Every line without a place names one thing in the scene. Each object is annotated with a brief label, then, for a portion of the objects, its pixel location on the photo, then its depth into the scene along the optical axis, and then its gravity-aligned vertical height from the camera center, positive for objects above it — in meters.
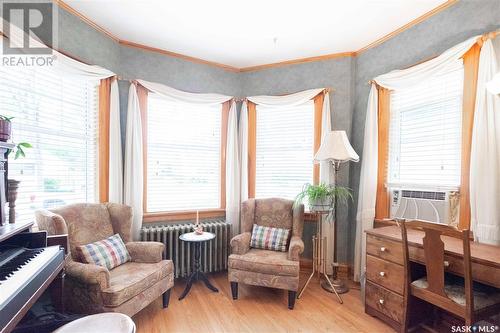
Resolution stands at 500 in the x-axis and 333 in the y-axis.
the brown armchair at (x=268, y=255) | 2.35 -0.94
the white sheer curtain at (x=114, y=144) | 2.62 +0.20
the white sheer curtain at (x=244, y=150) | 3.33 +0.19
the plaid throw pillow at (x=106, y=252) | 2.04 -0.77
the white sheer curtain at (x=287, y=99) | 3.12 +0.85
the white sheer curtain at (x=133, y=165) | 2.73 -0.02
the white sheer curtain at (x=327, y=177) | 2.98 -0.15
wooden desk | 1.55 -0.71
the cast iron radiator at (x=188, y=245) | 2.78 -0.96
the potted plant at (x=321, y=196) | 2.61 -0.33
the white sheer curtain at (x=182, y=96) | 2.90 +0.86
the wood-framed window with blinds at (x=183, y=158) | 3.02 +0.08
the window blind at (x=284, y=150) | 3.26 +0.19
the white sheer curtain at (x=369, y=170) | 2.60 -0.06
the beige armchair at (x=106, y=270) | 1.79 -0.88
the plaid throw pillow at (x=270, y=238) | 2.77 -0.84
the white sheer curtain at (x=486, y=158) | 1.83 +0.06
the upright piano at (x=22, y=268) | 1.02 -0.55
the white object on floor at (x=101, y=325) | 1.21 -0.81
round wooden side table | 2.55 -1.08
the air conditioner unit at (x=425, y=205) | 2.16 -0.37
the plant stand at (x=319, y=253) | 2.83 -1.03
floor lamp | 2.55 +0.12
